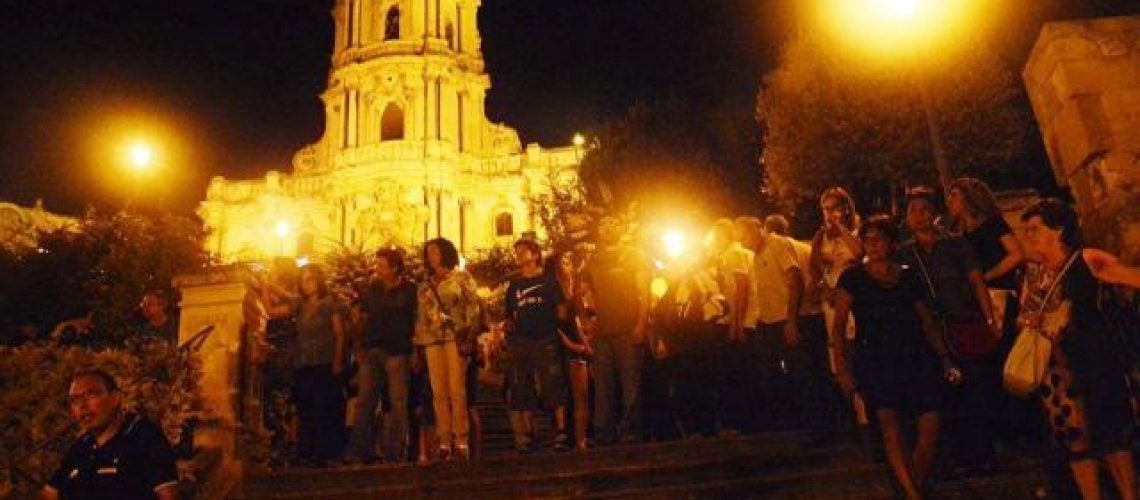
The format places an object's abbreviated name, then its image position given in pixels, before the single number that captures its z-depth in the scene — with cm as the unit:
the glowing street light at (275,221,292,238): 4409
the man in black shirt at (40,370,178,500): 433
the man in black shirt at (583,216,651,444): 720
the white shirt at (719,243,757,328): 734
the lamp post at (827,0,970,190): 1080
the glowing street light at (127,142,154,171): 1644
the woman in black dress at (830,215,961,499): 504
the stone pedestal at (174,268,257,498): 709
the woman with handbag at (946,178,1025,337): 577
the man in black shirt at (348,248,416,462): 738
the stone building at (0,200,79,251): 2750
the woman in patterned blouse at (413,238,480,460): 729
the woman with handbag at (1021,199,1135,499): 443
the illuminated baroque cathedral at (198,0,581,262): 4331
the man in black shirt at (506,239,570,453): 737
